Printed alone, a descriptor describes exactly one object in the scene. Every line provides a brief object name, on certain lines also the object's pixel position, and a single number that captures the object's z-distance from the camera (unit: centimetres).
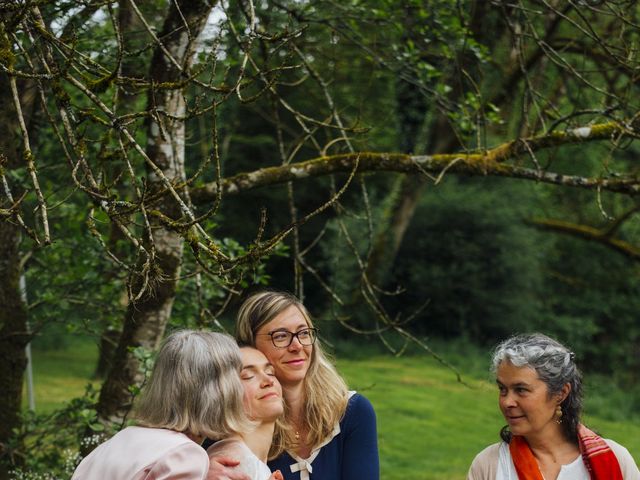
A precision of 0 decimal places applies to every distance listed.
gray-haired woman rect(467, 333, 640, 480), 336
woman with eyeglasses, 342
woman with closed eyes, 294
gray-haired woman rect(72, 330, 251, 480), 258
